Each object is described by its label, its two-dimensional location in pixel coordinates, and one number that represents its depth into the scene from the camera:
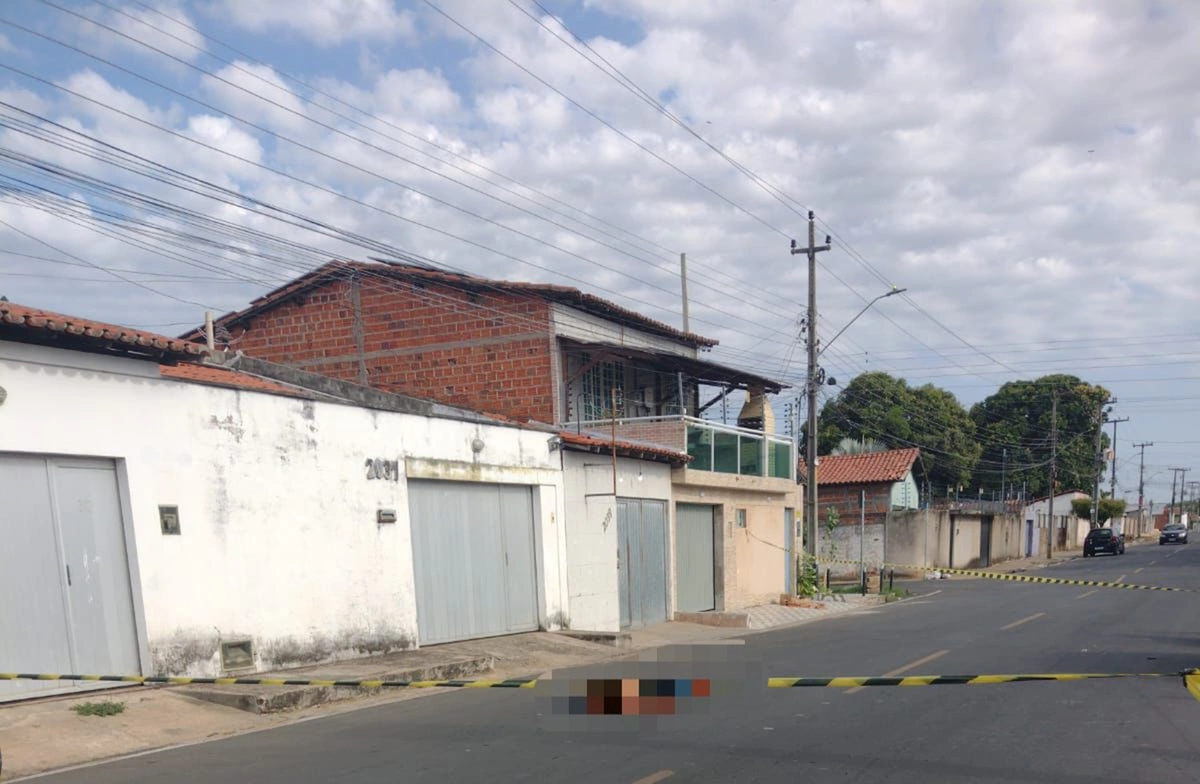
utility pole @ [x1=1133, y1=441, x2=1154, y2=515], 103.11
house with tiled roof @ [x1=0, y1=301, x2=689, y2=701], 10.00
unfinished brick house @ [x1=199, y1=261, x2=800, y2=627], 21.95
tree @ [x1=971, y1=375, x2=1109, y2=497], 67.75
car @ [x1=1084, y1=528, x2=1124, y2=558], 53.12
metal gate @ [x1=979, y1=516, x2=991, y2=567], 50.25
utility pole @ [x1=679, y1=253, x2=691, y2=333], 36.62
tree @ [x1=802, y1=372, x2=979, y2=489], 57.31
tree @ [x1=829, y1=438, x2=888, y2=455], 48.82
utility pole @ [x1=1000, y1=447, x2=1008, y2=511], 66.88
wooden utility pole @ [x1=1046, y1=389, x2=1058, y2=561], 54.19
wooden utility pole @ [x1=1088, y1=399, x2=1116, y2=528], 62.78
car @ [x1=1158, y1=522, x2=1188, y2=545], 68.25
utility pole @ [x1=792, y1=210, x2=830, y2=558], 27.06
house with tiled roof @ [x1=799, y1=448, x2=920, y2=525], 42.09
